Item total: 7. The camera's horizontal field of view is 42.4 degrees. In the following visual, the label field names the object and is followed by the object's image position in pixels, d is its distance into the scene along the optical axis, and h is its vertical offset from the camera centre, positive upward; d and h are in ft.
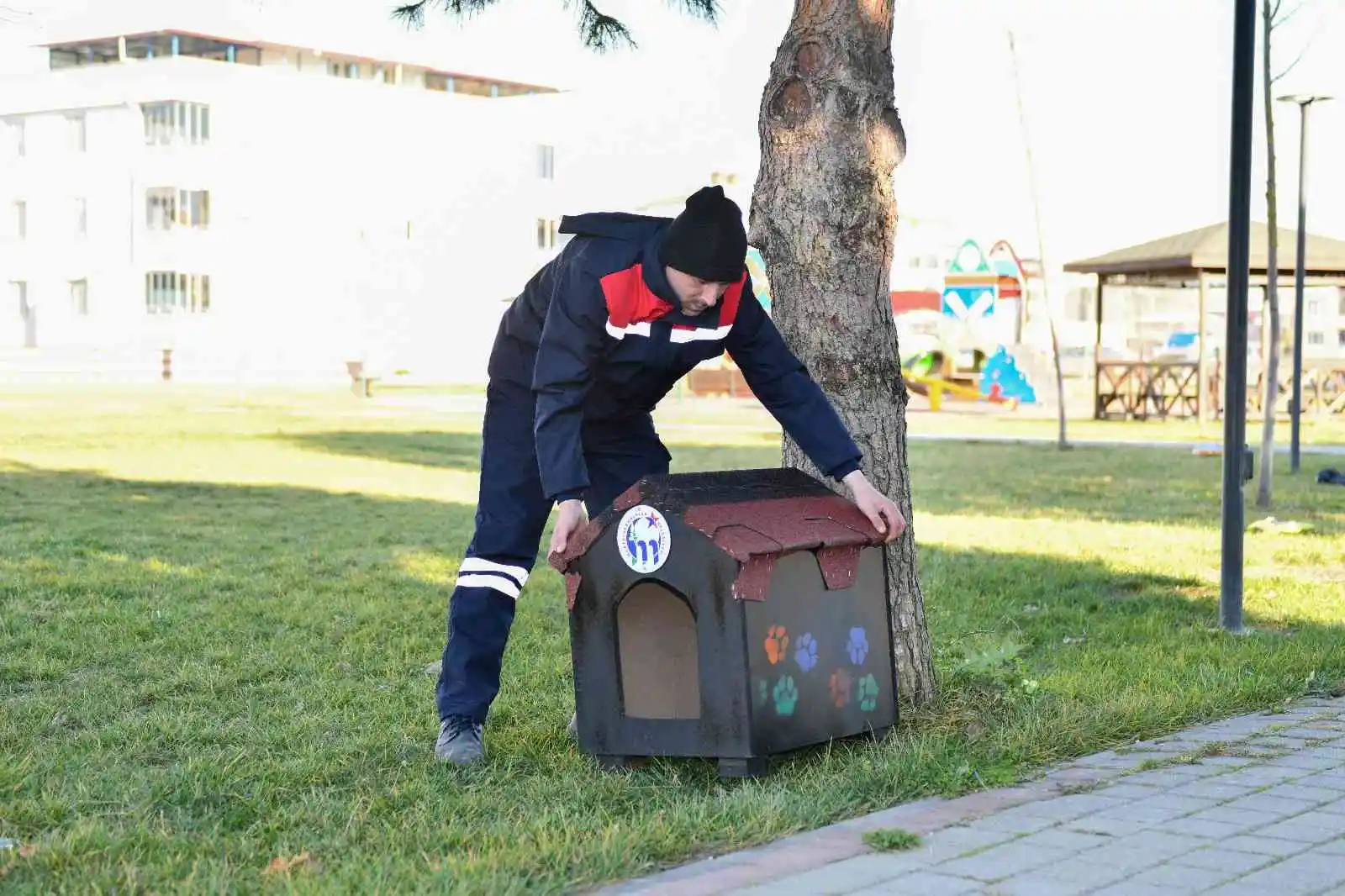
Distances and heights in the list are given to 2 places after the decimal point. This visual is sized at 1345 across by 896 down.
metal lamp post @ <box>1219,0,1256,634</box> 23.07 +0.84
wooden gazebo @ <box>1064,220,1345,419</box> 83.05 +4.94
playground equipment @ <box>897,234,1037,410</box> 114.62 +2.07
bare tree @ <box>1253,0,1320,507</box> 44.39 +3.13
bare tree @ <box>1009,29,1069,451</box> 67.00 +6.16
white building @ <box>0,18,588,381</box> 200.23 +20.01
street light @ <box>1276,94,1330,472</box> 55.88 +4.40
